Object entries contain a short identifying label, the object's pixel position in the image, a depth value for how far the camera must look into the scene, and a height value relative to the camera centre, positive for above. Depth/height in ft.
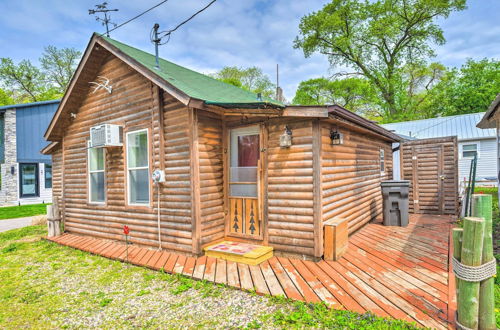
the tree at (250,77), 98.53 +31.85
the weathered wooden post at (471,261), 7.76 -2.82
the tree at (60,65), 91.40 +34.17
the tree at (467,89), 73.05 +20.30
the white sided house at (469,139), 49.26 +4.00
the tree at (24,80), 88.69 +29.17
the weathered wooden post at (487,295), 7.84 -3.81
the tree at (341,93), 92.65 +25.33
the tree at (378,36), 75.51 +36.72
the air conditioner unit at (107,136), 18.42 +2.12
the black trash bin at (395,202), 21.40 -3.06
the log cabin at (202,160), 14.62 +0.29
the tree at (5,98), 84.88 +22.16
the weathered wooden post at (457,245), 8.21 -2.49
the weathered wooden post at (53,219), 23.11 -4.40
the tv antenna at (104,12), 20.80 +11.70
